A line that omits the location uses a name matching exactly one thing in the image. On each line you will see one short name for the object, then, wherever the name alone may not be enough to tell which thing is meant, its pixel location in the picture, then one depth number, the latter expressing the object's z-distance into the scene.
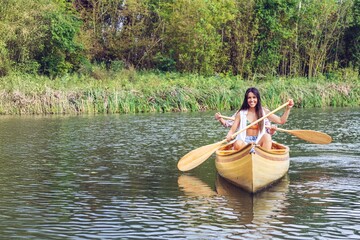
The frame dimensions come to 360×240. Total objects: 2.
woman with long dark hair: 12.78
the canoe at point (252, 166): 11.55
